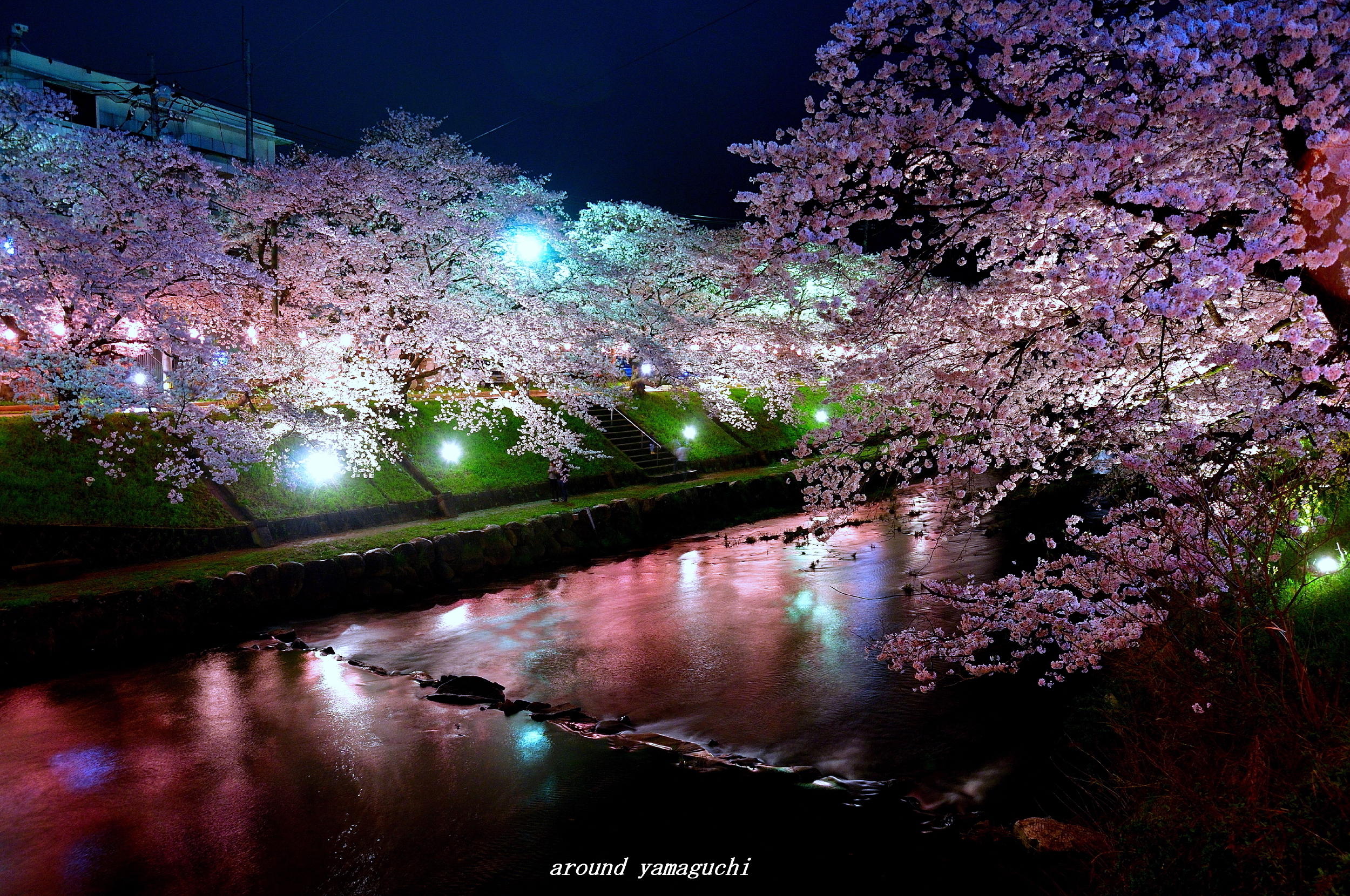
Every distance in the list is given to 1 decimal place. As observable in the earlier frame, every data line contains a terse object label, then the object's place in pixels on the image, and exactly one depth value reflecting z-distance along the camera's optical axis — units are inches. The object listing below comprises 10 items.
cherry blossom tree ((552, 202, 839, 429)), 1031.0
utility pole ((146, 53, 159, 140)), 870.4
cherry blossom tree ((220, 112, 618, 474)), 773.9
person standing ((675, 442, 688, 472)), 1151.0
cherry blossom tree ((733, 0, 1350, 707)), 195.0
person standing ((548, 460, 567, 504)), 914.7
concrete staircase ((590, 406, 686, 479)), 1132.0
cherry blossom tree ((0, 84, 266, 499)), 556.1
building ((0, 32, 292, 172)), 1660.9
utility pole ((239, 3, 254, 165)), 1234.7
